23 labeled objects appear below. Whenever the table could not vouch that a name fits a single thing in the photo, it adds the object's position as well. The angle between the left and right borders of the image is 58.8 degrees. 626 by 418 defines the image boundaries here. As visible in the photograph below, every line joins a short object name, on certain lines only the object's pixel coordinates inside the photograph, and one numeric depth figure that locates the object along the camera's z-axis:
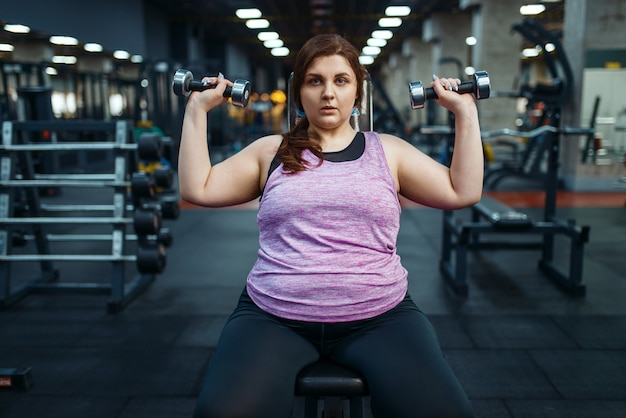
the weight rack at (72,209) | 2.61
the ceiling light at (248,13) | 9.93
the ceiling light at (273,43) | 14.66
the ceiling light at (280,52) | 17.03
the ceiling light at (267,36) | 13.18
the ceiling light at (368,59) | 18.81
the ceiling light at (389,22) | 10.84
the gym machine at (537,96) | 4.48
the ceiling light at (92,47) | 6.63
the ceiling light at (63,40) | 5.88
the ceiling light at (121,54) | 7.55
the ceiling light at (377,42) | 14.06
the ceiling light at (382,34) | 12.43
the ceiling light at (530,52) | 16.28
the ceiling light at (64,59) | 7.14
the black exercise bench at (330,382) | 1.06
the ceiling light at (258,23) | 11.12
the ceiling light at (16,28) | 4.68
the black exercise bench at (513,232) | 2.74
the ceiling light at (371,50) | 15.94
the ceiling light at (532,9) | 9.94
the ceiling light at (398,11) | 9.80
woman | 1.00
